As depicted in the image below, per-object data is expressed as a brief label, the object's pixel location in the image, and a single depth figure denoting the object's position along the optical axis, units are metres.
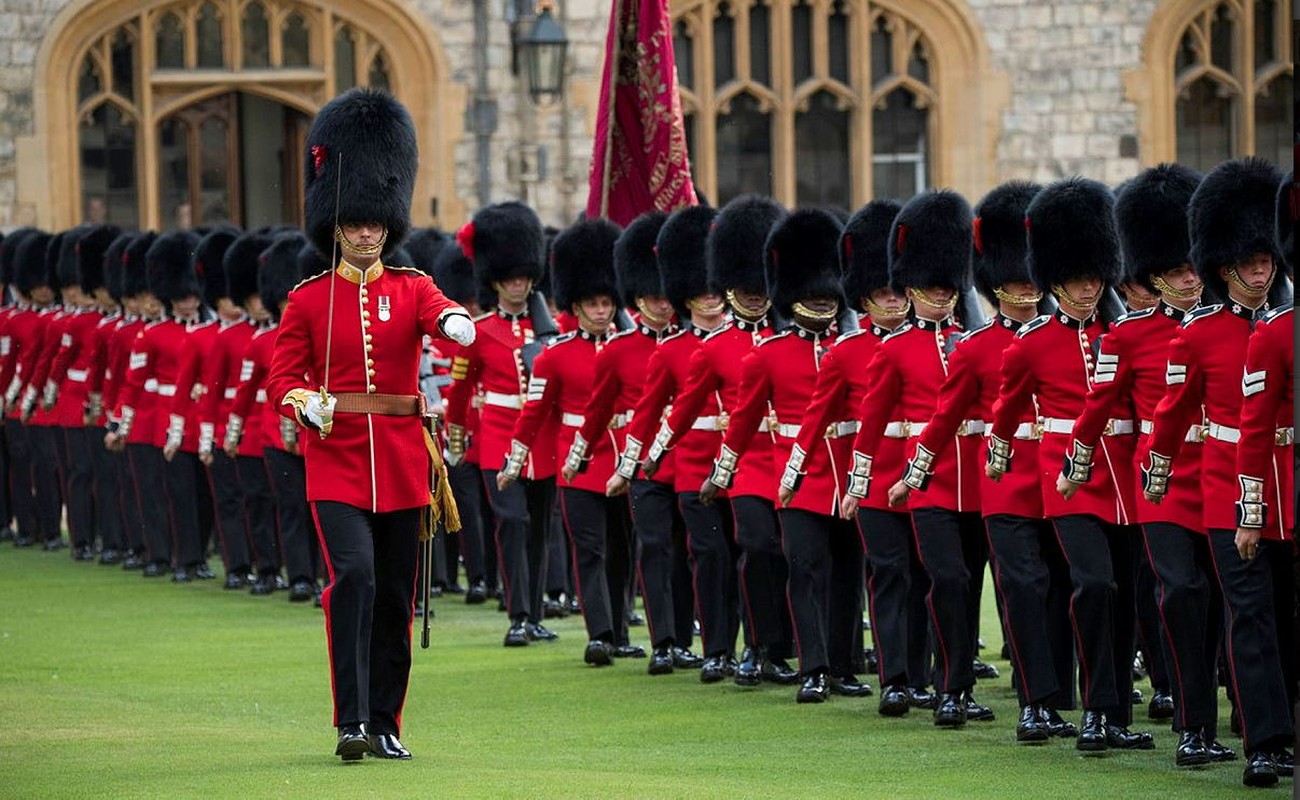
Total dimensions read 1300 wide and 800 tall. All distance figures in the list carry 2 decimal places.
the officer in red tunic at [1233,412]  13.72
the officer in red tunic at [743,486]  18.27
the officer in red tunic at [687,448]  18.92
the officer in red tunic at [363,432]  14.39
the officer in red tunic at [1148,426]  14.35
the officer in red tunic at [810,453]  17.56
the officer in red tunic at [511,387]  21.23
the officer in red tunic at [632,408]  19.31
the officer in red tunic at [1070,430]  15.09
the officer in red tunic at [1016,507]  15.50
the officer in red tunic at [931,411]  16.30
